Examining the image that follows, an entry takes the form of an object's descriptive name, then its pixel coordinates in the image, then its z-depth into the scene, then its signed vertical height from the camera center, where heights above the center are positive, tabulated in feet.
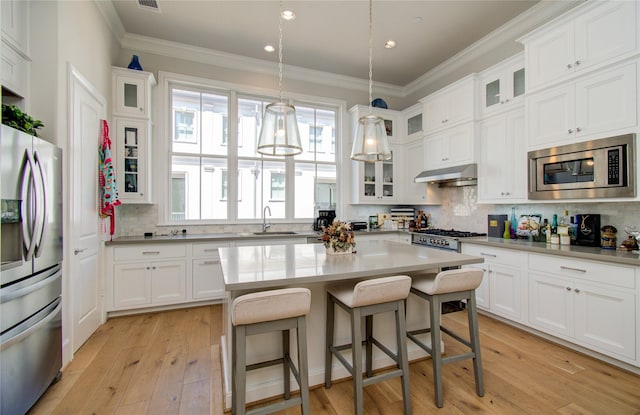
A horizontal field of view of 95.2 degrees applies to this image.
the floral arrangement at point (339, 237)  7.40 -0.75
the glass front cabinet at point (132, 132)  11.12 +2.96
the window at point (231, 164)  13.24 +2.16
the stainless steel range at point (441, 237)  11.40 -1.23
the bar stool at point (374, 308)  5.44 -1.98
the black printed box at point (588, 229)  8.73 -0.64
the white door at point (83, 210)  7.94 -0.06
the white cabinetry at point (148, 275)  10.59 -2.52
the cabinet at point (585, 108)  7.45 +2.84
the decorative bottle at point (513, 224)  11.14 -0.62
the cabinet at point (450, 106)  11.91 +4.54
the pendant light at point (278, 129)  6.93 +1.90
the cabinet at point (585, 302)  7.07 -2.54
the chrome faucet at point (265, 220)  14.08 -0.62
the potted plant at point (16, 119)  5.79 +1.81
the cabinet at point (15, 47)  6.40 +3.71
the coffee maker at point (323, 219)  14.64 -0.56
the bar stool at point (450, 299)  6.09 -2.01
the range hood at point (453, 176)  11.87 +1.39
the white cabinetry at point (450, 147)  12.00 +2.73
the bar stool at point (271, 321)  4.74 -1.94
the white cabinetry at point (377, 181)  15.16 +1.44
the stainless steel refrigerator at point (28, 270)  5.10 -1.21
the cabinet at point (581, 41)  7.43 +4.72
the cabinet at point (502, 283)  9.44 -2.54
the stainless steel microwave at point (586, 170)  7.47 +1.09
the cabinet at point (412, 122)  15.07 +4.59
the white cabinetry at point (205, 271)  11.57 -2.52
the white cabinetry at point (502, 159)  10.39 +1.86
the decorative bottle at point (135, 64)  11.54 +5.69
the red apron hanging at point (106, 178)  9.78 +1.01
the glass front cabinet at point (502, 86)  10.43 +4.62
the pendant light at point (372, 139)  7.80 +1.86
